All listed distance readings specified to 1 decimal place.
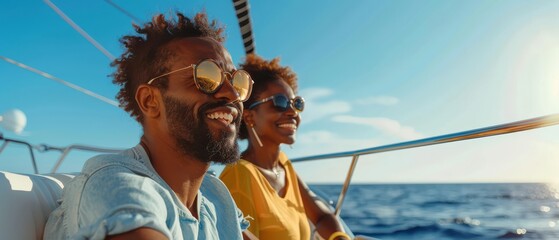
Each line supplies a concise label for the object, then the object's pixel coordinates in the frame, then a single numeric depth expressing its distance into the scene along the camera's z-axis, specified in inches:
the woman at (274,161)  78.7
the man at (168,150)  33.6
